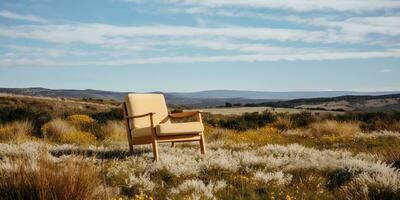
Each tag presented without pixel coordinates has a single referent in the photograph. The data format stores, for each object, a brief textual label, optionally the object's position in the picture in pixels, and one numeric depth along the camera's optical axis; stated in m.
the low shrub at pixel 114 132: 16.53
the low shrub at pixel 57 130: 16.75
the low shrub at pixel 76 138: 15.54
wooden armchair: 10.79
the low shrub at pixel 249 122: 22.59
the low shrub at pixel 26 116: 19.84
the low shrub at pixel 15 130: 15.81
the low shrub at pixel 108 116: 22.75
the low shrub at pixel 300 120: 22.60
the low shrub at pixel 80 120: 20.12
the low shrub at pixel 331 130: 18.38
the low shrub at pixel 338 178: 8.00
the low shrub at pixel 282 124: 22.12
